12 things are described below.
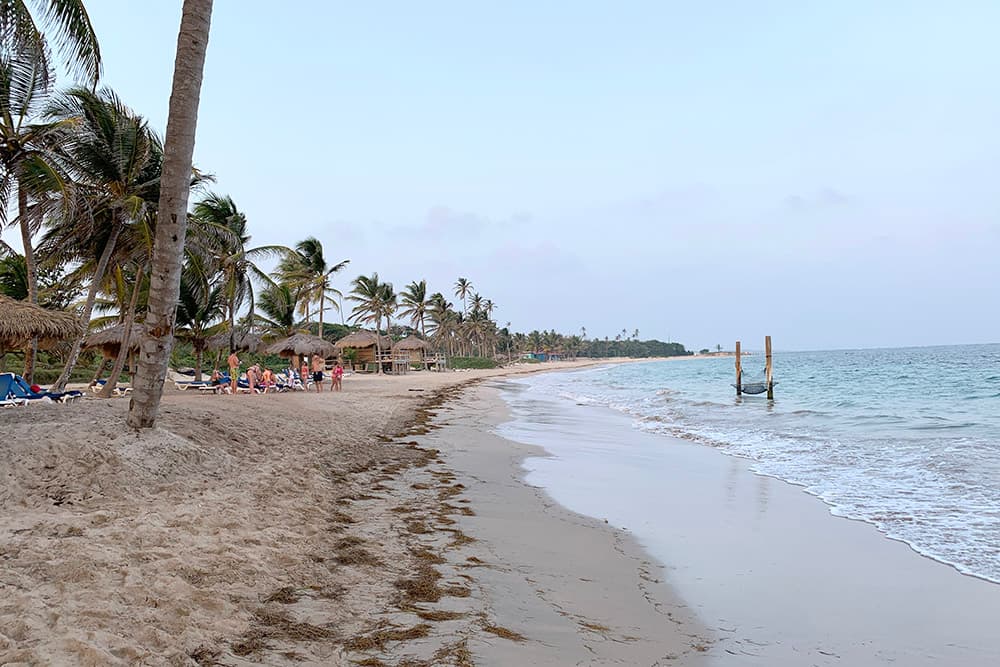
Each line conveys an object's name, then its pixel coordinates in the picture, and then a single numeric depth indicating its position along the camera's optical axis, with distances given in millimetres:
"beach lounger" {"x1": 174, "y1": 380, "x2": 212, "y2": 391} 20148
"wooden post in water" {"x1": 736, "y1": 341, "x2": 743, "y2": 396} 27689
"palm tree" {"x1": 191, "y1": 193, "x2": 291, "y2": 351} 23078
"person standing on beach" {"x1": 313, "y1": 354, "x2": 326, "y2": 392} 22231
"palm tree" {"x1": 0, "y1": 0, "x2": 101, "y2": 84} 8859
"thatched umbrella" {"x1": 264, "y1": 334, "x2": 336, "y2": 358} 28406
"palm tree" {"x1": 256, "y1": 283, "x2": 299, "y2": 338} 32031
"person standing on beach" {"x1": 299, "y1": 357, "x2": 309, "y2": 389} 23562
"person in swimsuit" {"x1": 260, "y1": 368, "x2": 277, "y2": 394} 19984
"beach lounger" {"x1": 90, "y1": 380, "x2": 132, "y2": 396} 16219
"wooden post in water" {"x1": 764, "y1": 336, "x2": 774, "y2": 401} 25688
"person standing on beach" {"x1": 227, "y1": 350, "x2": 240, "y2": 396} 18531
